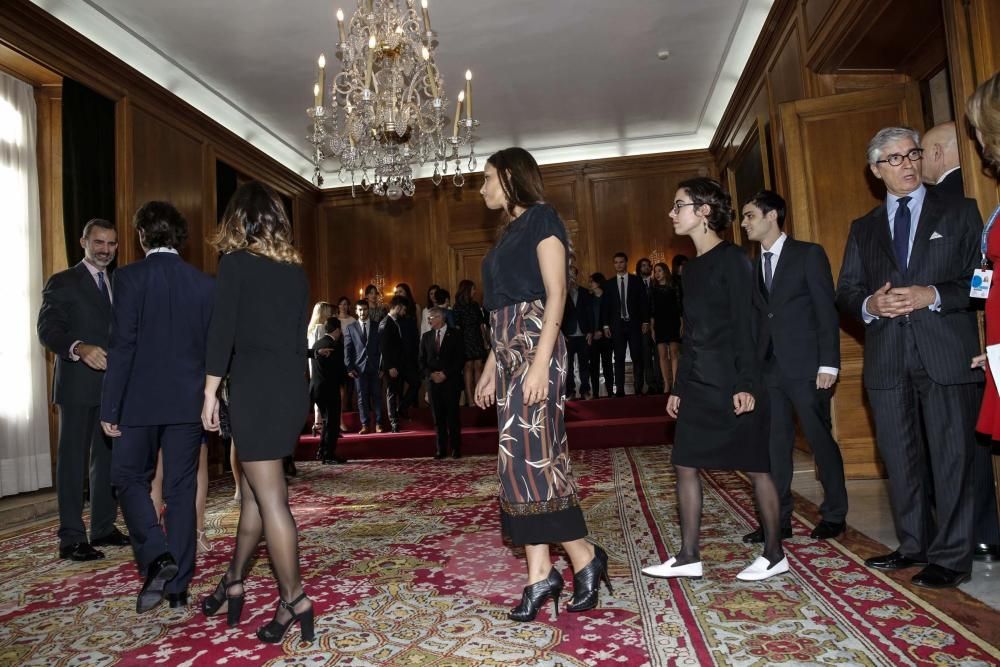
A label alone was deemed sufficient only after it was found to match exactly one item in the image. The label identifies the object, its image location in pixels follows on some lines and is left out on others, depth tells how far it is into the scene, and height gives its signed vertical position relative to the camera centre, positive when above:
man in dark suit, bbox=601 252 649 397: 8.24 +0.67
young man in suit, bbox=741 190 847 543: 3.00 +0.01
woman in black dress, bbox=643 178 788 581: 2.31 -0.07
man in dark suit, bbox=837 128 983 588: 2.33 +0.00
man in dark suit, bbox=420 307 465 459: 6.54 +0.11
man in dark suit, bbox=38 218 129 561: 3.32 +0.18
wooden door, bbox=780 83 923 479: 4.40 +1.33
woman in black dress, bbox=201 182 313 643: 1.96 +0.10
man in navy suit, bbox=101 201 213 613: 2.41 +0.03
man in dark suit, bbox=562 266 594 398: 8.27 +0.49
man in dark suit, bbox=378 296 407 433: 7.46 +0.31
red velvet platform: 6.93 -0.57
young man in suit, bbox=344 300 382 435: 7.68 +0.26
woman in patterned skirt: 2.00 -0.02
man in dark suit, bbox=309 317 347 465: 6.45 +0.10
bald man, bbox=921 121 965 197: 2.75 +0.79
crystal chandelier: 4.56 +2.15
